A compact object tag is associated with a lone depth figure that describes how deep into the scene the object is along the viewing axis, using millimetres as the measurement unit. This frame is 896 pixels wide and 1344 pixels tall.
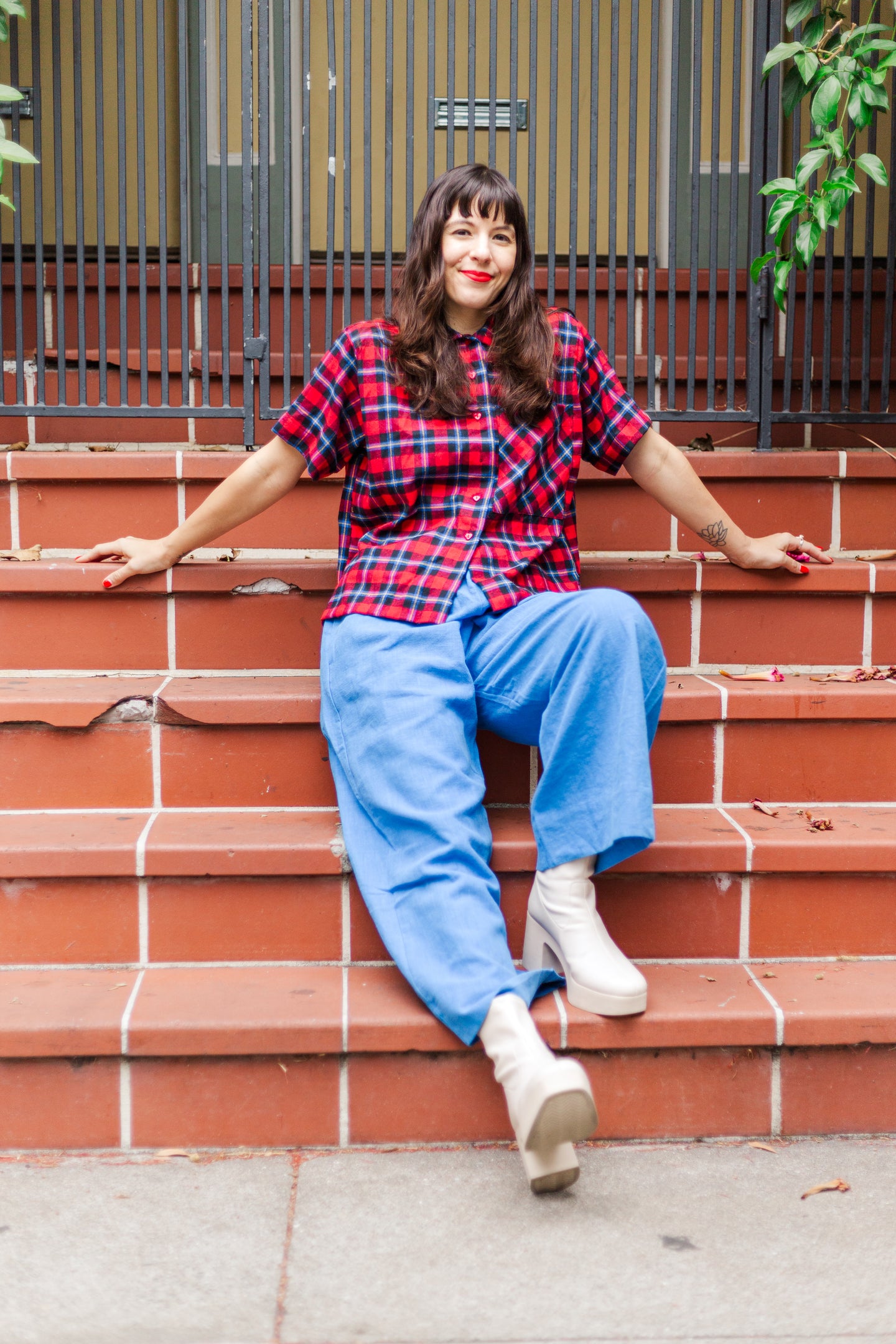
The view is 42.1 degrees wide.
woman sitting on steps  1837
